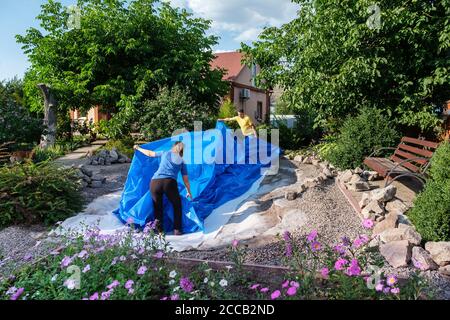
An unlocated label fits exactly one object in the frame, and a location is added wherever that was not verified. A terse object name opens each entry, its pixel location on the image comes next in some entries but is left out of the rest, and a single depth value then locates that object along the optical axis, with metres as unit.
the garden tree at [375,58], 7.84
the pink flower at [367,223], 2.89
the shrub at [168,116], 11.12
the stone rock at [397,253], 3.44
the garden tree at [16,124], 9.57
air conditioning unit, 25.19
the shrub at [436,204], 3.80
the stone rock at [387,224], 4.14
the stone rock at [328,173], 7.36
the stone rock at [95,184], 7.67
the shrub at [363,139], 8.20
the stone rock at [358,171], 7.16
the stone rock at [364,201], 5.10
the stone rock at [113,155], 10.15
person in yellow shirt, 10.34
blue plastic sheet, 5.71
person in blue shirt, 5.36
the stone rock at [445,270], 3.33
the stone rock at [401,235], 3.72
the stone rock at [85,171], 7.84
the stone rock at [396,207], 4.69
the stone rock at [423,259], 3.37
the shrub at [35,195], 5.31
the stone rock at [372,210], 4.68
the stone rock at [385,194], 4.95
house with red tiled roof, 25.19
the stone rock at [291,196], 6.13
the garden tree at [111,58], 13.01
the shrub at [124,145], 10.95
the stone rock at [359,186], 6.18
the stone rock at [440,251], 3.42
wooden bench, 5.60
